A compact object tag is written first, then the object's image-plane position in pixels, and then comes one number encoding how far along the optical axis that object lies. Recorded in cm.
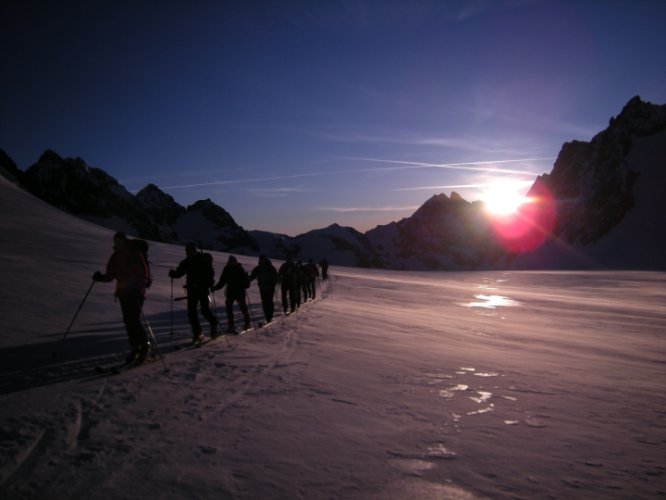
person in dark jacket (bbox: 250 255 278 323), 1158
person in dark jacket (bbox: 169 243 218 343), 805
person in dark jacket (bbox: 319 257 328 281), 3337
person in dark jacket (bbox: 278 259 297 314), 1427
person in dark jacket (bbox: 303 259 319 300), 1932
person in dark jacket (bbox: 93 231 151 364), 627
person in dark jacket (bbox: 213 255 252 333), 991
